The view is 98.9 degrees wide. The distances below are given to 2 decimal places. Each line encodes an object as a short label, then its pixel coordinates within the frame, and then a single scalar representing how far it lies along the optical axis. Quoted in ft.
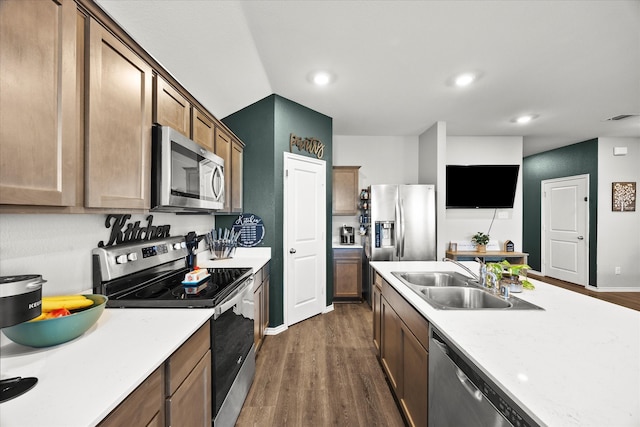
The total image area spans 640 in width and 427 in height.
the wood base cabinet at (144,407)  2.35
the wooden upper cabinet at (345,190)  14.05
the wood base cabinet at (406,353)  4.38
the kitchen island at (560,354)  2.14
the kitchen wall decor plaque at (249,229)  10.18
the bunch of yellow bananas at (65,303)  3.20
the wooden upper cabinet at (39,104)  2.50
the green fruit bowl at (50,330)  2.89
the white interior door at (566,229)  16.25
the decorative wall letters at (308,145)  10.75
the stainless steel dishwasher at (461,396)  2.55
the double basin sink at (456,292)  4.60
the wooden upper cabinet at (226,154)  7.98
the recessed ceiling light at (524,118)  12.44
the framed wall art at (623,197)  15.46
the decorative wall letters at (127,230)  5.06
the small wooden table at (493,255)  14.07
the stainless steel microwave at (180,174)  4.73
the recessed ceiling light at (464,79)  8.97
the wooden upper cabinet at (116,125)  3.45
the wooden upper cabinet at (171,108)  4.92
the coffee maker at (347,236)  14.58
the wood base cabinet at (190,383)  3.23
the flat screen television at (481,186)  14.98
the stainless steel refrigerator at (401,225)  12.67
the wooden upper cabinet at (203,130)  6.44
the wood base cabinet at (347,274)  13.34
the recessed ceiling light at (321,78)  8.80
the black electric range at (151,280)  4.48
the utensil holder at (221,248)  9.20
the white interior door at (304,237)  10.50
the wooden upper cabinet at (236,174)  9.04
